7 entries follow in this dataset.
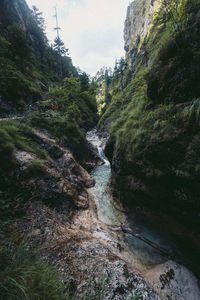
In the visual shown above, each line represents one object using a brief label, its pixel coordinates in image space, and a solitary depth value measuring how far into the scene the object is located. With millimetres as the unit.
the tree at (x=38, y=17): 41094
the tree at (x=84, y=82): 32969
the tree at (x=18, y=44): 15014
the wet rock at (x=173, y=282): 3756
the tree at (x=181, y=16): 5047
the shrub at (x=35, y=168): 5094
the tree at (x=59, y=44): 36531
